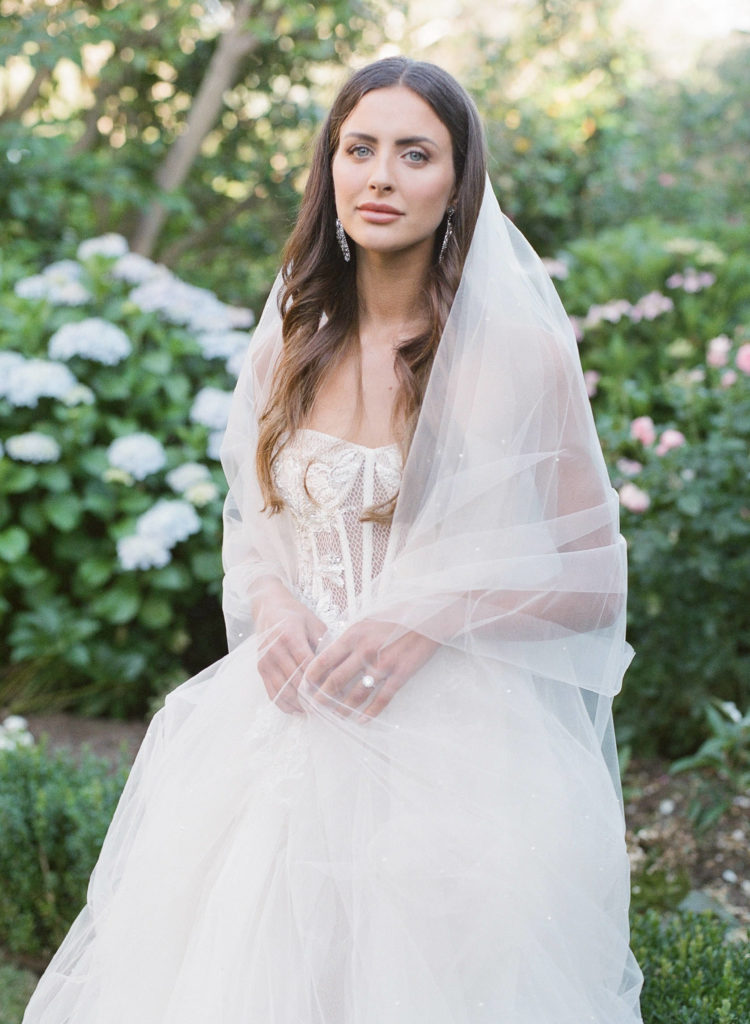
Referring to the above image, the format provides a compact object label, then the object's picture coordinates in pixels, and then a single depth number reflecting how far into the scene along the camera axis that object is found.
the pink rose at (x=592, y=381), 5.11
